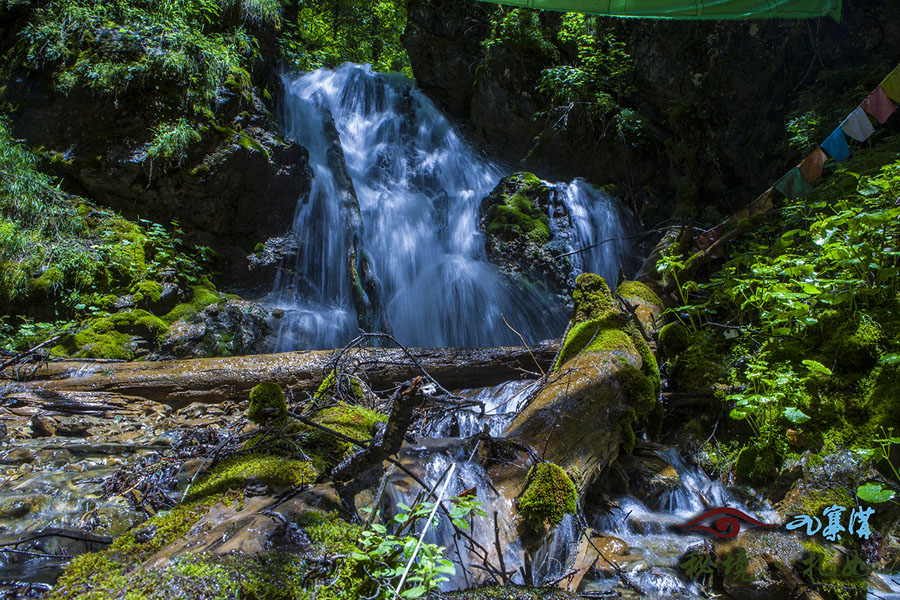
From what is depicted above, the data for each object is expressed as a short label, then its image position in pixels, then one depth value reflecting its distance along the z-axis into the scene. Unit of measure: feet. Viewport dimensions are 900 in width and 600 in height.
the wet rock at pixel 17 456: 10.84
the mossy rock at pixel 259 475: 6.50
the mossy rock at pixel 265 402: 7.50
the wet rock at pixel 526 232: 30.50
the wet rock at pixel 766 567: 7.40
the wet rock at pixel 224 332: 19.39
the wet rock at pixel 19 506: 8.56
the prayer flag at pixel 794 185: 18.74
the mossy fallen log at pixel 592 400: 9.13
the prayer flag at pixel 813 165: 18.24
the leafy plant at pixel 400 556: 4.18
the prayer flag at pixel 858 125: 17.07
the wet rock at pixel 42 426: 12.60
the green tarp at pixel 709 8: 21.04
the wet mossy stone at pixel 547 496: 7.00
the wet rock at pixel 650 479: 10.73
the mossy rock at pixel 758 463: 10.39
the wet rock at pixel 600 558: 7.72
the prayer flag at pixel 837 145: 17.42
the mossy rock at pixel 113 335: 17.31
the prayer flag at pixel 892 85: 16.14
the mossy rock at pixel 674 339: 14.89
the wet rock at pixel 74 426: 12.80
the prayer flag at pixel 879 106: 16.61
